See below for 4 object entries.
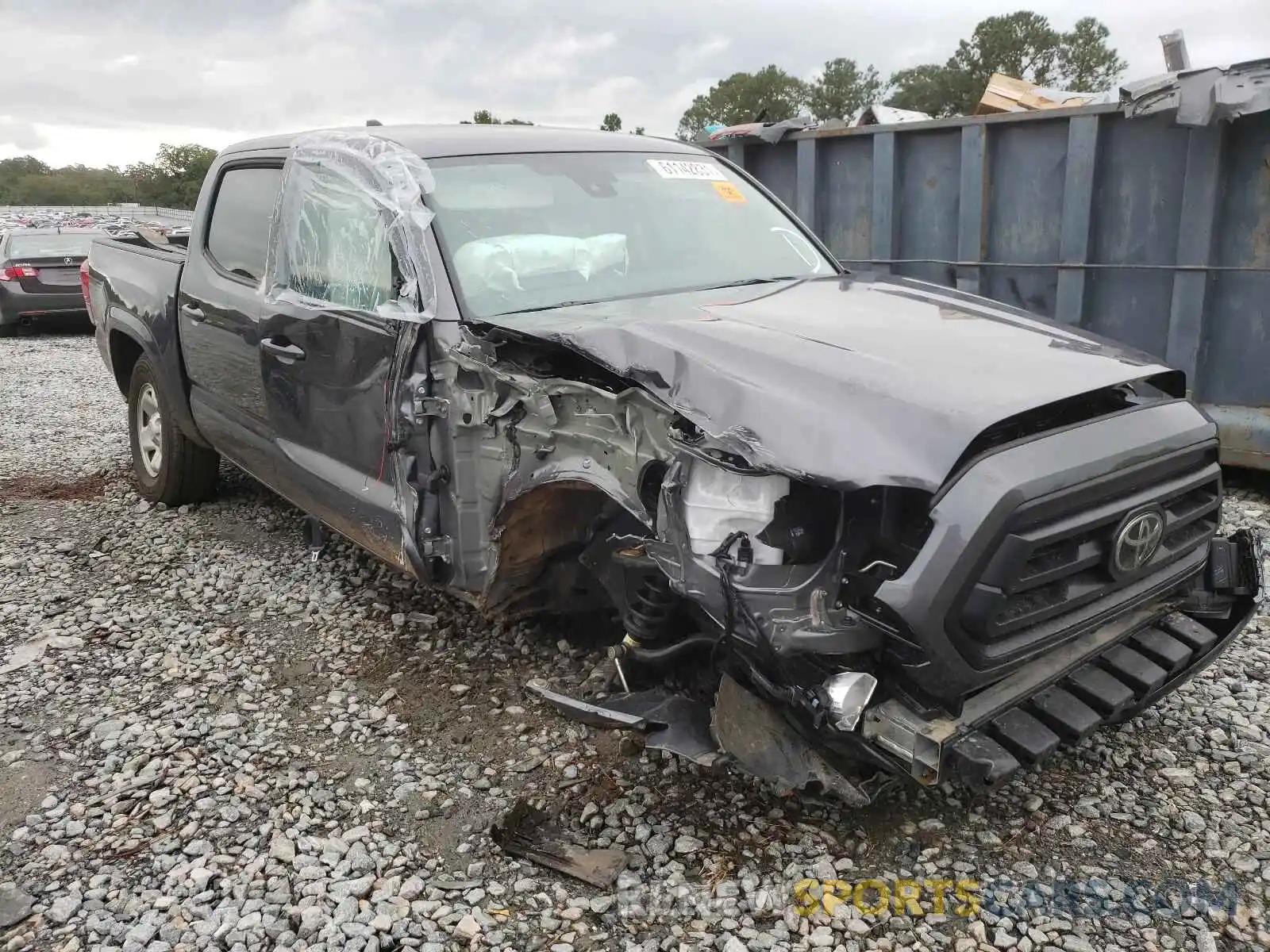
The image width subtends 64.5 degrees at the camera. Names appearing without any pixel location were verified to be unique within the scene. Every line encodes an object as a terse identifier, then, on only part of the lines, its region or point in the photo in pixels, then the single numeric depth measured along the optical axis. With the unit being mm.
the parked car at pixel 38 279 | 13344
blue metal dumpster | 5172
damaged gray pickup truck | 2240
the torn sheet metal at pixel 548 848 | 2617
